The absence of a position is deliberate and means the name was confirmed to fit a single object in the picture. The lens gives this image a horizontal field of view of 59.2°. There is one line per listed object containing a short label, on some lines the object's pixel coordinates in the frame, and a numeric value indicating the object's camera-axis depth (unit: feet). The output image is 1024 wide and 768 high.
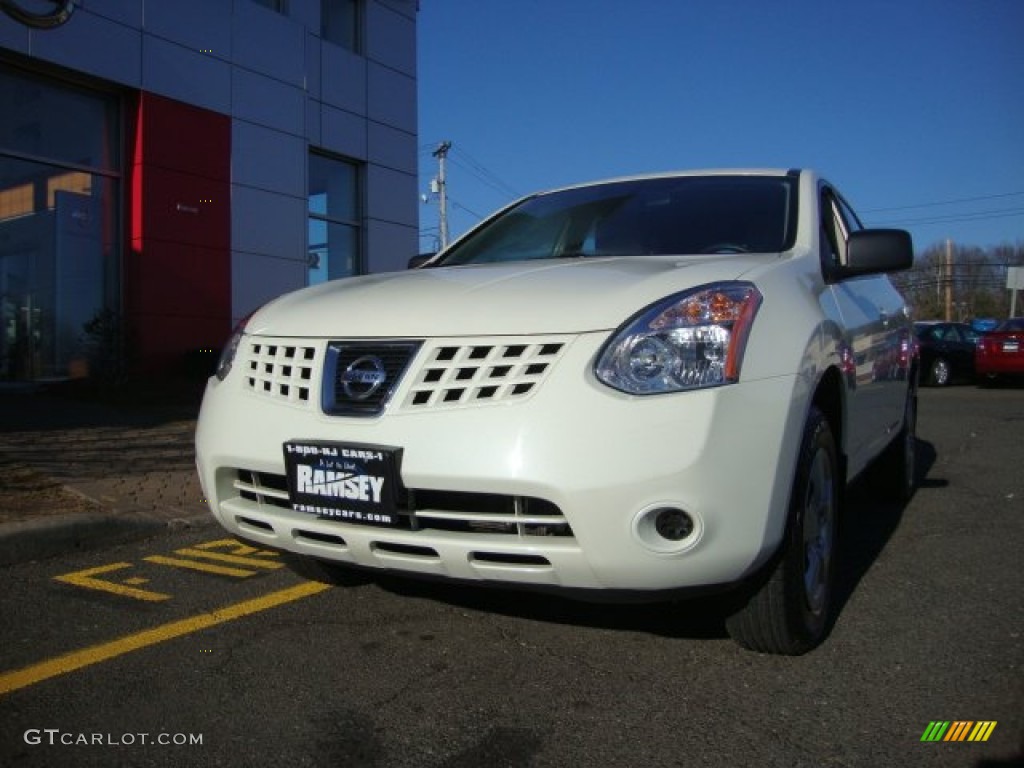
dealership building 36.68
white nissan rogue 7.65
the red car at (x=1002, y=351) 55.62
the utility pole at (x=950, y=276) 190.53
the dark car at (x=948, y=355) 60.85
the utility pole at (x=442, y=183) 135.40
